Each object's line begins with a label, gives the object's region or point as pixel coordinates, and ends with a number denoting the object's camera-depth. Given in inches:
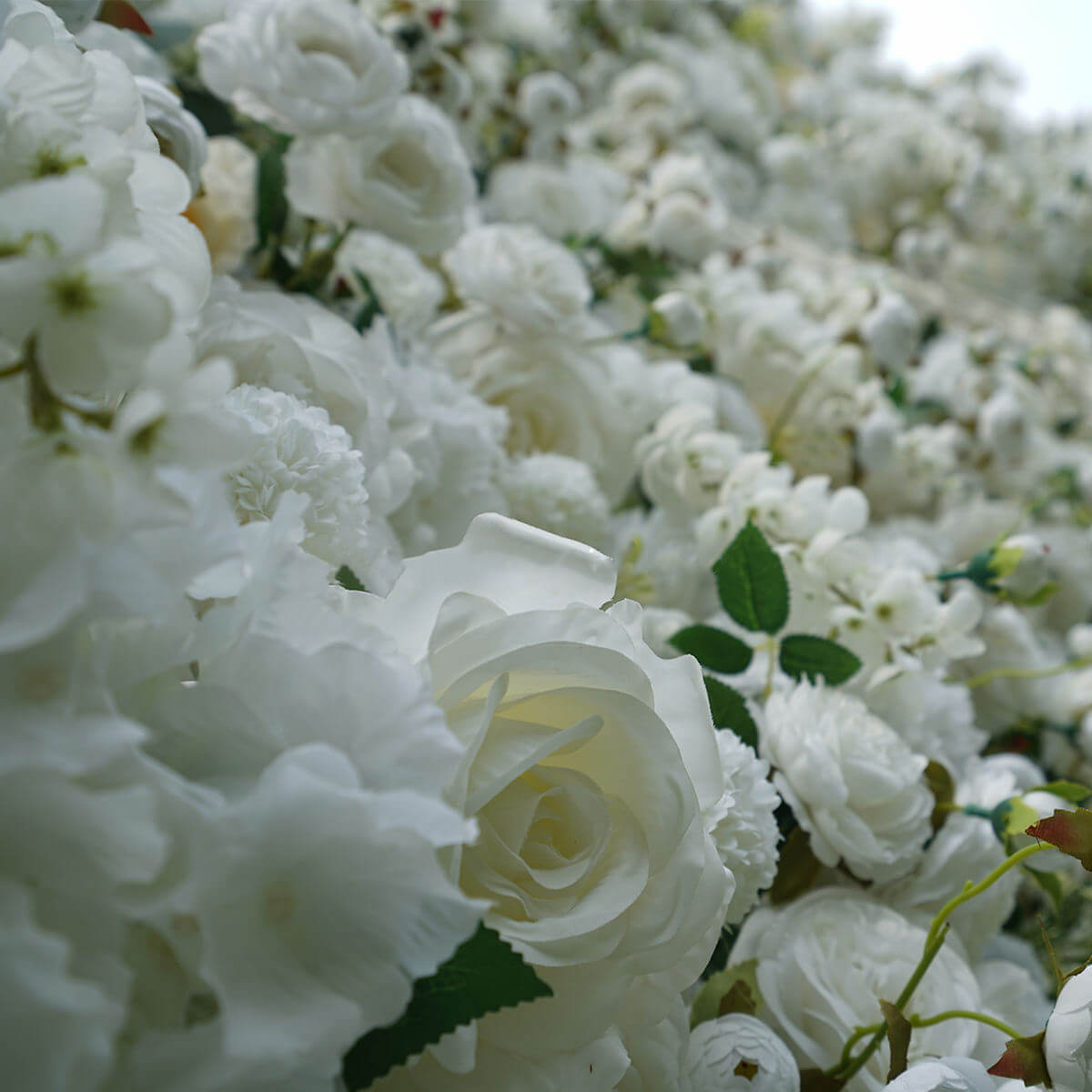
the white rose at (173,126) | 14.7
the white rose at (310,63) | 17.9
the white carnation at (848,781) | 16.3
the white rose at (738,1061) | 12.4
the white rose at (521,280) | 21.6
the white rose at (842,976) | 15.0
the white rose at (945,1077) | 11.3
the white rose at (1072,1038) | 10.9
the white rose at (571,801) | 9.5
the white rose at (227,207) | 18.9
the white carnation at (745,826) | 13.0
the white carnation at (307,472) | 12.2
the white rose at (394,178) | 20.3
